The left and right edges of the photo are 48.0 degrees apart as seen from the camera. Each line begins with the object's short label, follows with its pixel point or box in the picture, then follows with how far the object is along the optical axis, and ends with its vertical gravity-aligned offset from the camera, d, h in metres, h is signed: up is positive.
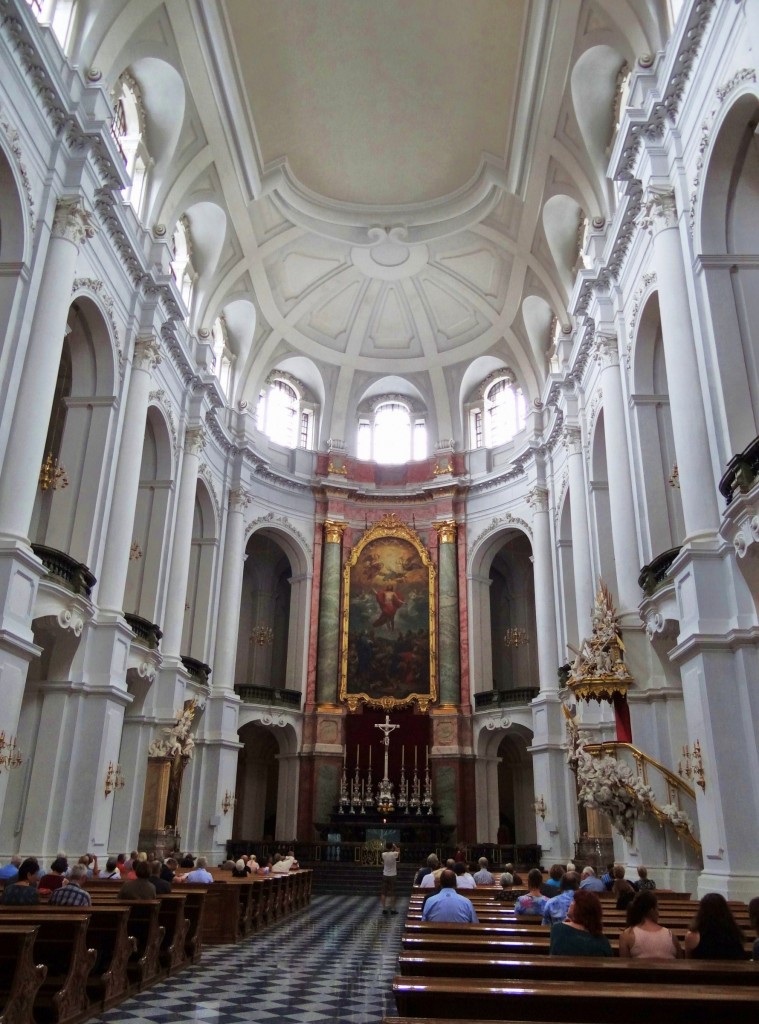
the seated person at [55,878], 9.16 -0.27
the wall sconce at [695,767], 11.39 +1.21
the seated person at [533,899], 8.23 -0.36
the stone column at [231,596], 24.12 +7.02
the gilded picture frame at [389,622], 27.34 +7.20
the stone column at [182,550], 20.17 +6.89
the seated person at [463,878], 11.34 -0.25
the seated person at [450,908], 7.57 -0.41
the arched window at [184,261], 21.77 +14.32
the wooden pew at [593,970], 4.04 -0.49
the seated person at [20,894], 7.38 -0.35
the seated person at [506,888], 11.11 -0.36
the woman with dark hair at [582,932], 4.98 -0.39
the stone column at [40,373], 12.33 +6.82
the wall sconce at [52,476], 15.56 +6.46
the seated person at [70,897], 7.46 -0.37
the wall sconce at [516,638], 29.73 +7.21
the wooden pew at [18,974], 5.33 -0.75
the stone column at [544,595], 23.64 +7.11
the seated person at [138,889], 8.08 -0.32
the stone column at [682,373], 12.09 +6.84
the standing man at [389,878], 16.38 -0.38
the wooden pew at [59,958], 6.07 -0.73
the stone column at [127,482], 16.25 +6.87
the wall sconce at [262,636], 29.33 +7.06
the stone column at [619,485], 15.87 +6.77
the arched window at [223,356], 25.72 +14.28
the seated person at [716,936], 4.80 -0.38
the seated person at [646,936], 4.95 -0.40
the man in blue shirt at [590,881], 9.73 -0.22
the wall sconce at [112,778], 15.09 +1.23
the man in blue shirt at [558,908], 6.80 -0.35
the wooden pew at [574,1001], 3.28 -0.51
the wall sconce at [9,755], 11.47 +1.23
